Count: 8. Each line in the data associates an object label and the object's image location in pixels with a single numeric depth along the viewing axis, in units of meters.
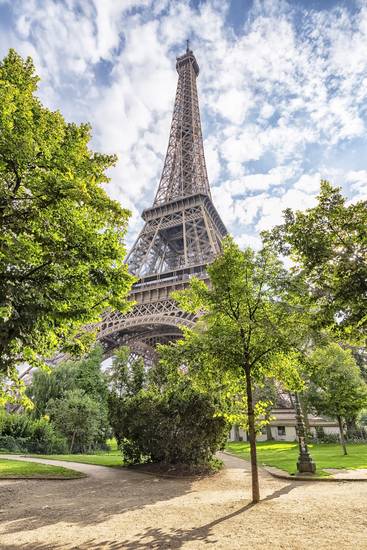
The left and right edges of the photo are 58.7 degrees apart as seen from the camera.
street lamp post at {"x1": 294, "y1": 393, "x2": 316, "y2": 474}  13.21
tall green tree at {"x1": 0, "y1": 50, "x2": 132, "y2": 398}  6.80
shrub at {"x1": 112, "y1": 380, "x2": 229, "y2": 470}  14.66
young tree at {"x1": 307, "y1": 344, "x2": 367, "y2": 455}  25.38
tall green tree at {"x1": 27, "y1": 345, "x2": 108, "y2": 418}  31.77
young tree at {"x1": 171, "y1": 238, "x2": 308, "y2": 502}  9.83
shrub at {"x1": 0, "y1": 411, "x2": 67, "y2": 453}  26.02
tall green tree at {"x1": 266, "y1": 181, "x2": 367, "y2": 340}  7.90
